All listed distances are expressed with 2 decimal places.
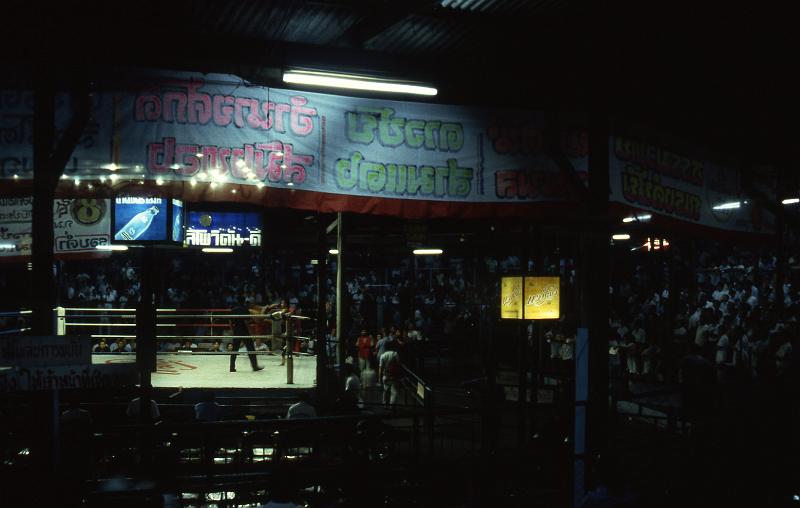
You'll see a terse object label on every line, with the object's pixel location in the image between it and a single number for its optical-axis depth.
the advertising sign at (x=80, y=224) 12.48
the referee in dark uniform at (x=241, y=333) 14.72
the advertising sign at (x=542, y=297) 13.78
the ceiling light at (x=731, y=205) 10.62
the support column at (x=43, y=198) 5.36
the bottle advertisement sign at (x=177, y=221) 8.55
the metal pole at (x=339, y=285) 13.09
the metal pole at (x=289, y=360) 12.96
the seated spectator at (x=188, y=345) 17.92
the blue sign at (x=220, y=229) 14.70
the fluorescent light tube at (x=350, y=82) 6.88
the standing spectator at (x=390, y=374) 16.30
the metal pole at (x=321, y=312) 12.94
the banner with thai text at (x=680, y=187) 8.84
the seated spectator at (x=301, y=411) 9.87
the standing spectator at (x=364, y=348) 20.62
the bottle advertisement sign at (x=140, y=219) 8.27
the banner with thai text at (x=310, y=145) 6.86
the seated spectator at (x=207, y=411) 9.88
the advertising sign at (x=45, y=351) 5.02
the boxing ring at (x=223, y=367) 13.04
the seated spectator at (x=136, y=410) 9.89
